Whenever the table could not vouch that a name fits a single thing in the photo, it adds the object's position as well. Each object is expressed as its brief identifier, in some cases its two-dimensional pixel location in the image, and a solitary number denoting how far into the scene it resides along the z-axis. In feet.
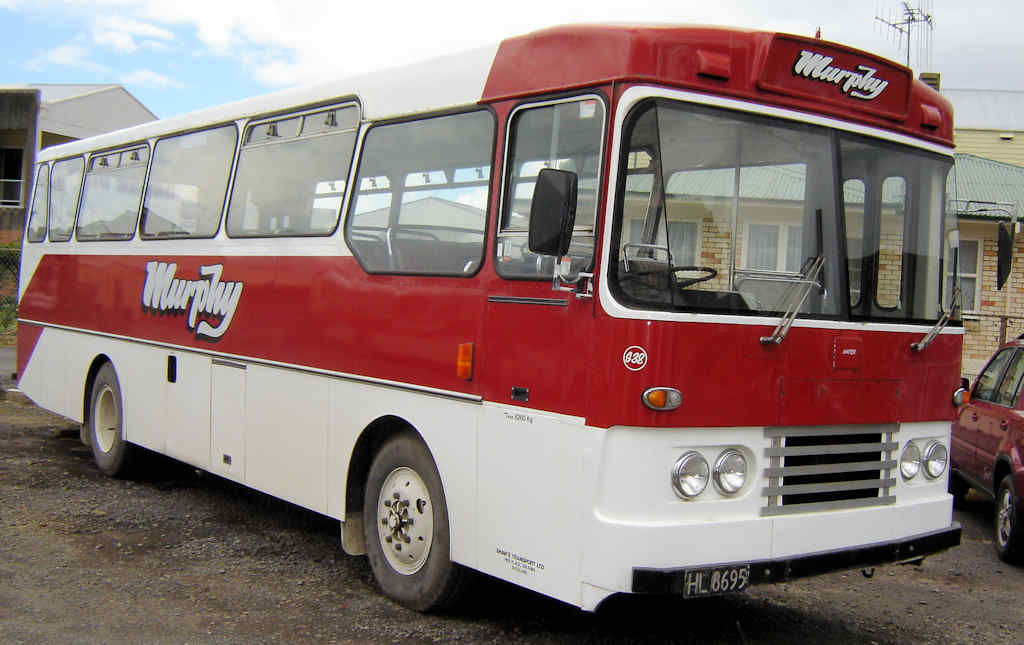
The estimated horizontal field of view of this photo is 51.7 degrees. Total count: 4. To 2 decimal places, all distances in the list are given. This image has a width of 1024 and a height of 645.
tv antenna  84.12
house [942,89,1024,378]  61.21
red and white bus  15.85
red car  26.94
